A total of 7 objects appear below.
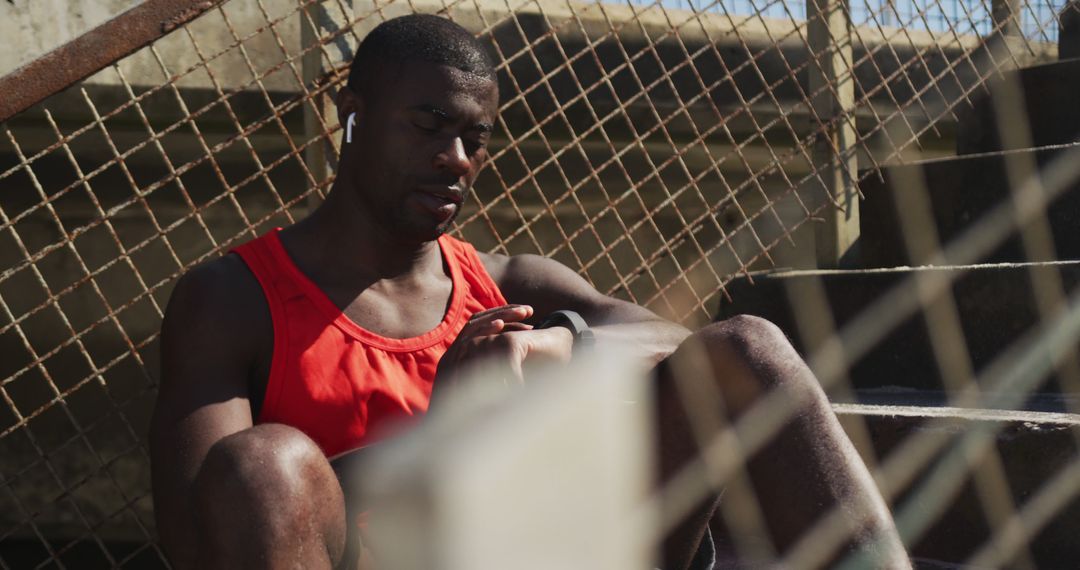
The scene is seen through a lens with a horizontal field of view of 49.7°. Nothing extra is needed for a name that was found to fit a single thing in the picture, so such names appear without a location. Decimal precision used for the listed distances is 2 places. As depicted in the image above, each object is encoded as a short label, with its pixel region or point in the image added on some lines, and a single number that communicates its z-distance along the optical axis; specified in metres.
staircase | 2.49
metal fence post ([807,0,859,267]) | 3.98
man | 1.76
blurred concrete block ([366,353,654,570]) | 2.00
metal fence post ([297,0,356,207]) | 3.15
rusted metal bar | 2.52
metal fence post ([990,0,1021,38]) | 4.33
